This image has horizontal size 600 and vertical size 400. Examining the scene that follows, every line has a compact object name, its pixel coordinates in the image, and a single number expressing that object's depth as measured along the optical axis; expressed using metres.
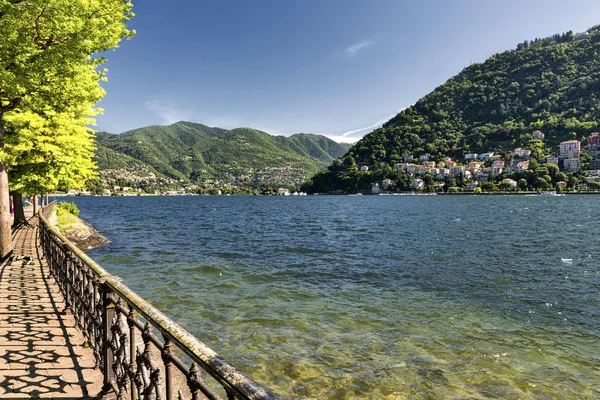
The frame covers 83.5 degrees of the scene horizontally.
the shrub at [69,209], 36.38
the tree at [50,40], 8.15
